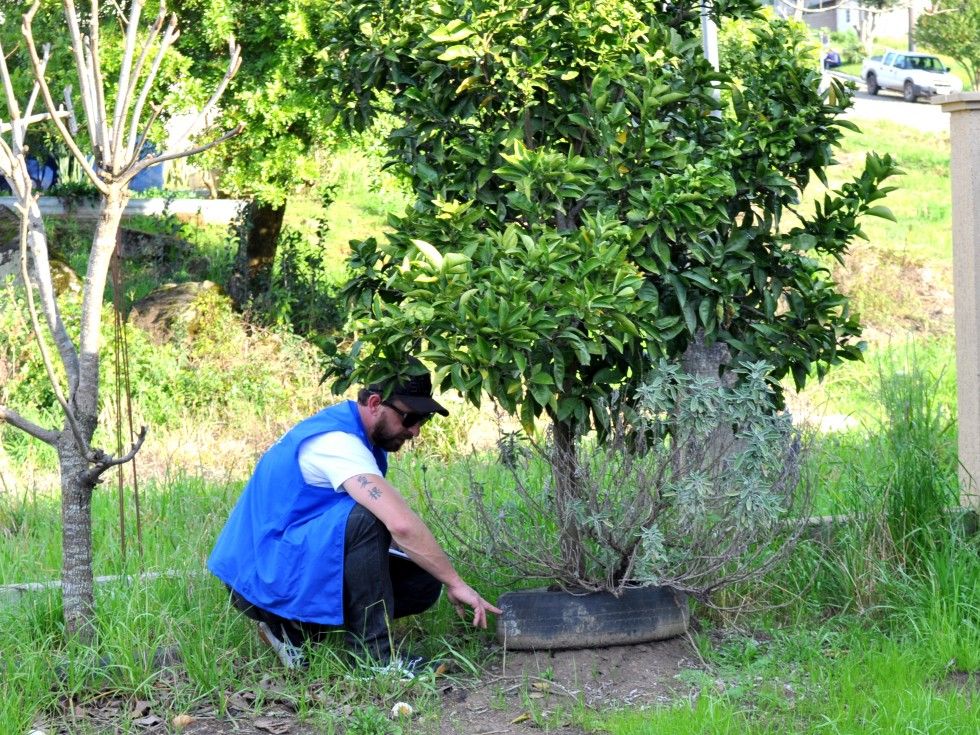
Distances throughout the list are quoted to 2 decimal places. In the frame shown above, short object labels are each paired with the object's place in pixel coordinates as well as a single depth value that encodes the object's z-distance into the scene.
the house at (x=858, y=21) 52.19
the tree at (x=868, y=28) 44.19
